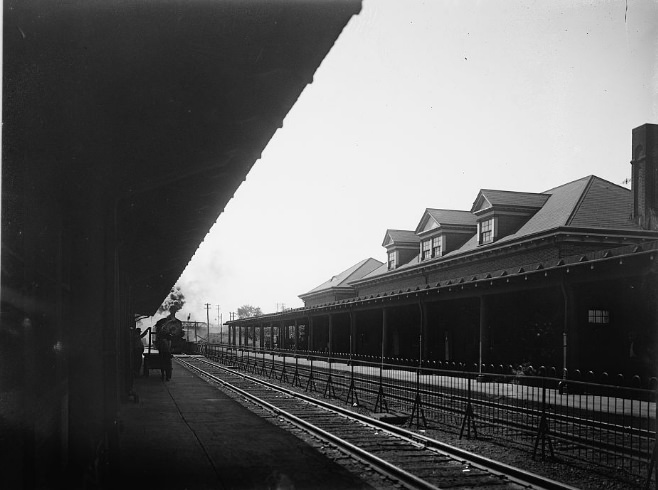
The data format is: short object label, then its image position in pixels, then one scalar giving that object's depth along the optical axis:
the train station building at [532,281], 17.03
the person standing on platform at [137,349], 22.03
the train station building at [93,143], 4.29
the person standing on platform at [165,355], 25.36
